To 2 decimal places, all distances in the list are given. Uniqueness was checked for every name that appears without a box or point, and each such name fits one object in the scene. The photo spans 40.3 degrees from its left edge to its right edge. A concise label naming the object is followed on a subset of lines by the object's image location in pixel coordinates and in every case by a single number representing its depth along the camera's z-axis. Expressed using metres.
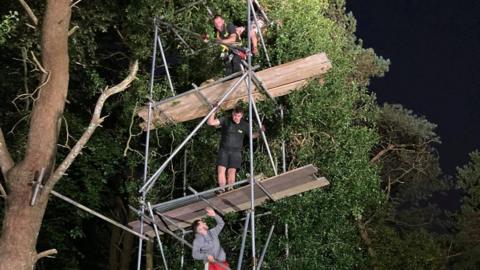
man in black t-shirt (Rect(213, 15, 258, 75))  8.78
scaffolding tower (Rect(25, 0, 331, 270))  7.41
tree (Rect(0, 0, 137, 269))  7.57
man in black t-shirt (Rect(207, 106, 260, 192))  8.36
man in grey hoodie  7.54
